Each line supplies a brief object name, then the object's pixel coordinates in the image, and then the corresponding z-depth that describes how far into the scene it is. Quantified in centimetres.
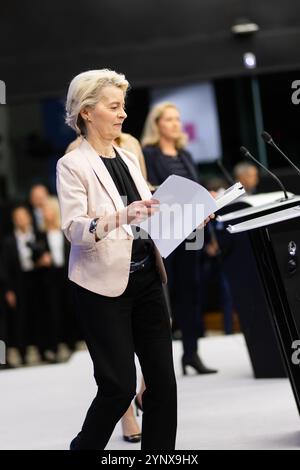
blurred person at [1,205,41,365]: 2070
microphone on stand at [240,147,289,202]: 883
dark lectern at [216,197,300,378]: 1338
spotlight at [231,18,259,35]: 2323
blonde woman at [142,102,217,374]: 1337
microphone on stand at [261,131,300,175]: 880
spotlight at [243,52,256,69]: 2339
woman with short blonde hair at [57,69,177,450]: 769
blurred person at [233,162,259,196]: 2114
